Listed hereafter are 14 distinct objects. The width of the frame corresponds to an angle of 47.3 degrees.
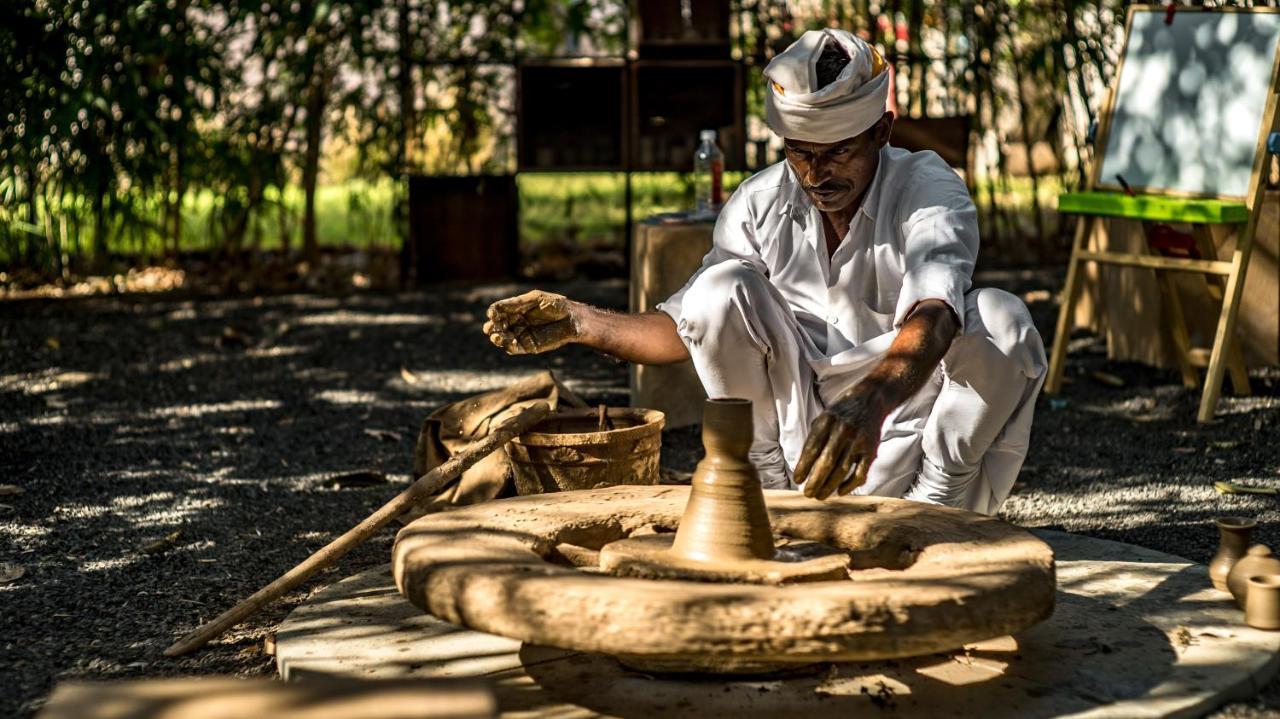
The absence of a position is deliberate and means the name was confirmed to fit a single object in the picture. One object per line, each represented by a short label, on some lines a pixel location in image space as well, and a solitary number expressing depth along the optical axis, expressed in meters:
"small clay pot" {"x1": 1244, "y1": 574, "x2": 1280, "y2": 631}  3.04
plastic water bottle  5.82
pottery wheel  2.31
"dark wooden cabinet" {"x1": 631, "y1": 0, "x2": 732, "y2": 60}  8.09
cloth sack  4.13
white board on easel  5.39
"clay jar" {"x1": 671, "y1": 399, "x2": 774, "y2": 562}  2.75
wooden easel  5.24
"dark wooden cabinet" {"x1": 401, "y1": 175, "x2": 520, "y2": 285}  8.55
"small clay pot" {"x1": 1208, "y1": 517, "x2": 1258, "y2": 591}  3.27
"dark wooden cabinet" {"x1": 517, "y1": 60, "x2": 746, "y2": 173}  8.19
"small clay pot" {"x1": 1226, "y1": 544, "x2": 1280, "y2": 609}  3.11
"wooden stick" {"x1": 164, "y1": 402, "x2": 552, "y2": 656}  3.24
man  3.34
